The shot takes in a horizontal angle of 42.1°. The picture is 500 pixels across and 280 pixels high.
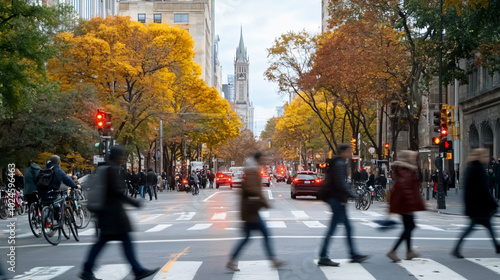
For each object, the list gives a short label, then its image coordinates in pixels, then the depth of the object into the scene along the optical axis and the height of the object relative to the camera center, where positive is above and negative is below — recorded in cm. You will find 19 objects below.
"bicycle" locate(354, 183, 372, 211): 2745 -157
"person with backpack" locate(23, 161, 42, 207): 1502 -39
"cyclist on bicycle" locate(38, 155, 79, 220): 1405 -39
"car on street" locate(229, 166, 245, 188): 5750 -132
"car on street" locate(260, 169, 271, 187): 6261 -167
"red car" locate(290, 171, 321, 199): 3588 -125
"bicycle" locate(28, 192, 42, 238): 1466 -120
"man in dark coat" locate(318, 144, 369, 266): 988 -53
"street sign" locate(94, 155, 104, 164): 2807 +27
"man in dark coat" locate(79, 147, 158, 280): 846 -80
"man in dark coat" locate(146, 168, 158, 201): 3737 -87
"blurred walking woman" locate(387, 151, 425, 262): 1026 -56
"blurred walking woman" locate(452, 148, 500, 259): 1089 -61
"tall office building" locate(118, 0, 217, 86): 11944 +2799
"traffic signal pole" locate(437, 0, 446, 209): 2605 -21
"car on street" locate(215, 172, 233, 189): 6322 -145
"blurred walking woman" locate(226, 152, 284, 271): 962 -65
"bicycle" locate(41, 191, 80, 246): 1360 -120
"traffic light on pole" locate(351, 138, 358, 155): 4772 +123
